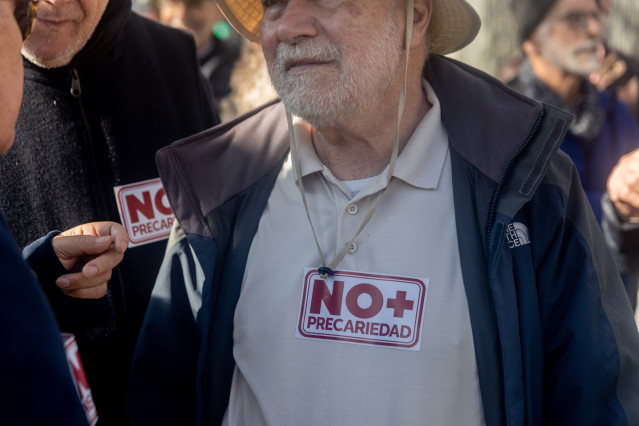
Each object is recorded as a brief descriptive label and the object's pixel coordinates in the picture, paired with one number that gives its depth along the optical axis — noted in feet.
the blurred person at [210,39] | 18.42
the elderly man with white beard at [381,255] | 6.47
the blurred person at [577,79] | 12.57
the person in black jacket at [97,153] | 8.27
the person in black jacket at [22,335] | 4.01
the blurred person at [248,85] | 14.76
